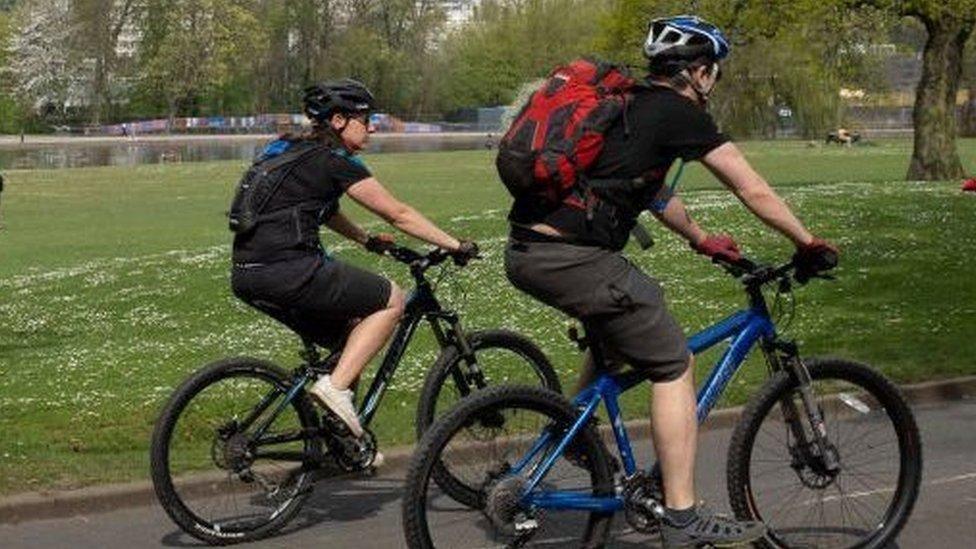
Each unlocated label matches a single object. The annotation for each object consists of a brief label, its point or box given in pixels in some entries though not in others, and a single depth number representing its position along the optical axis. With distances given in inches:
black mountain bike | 271.4
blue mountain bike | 225.6
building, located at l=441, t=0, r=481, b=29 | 5562.0
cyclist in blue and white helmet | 224.5
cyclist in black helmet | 273.7
